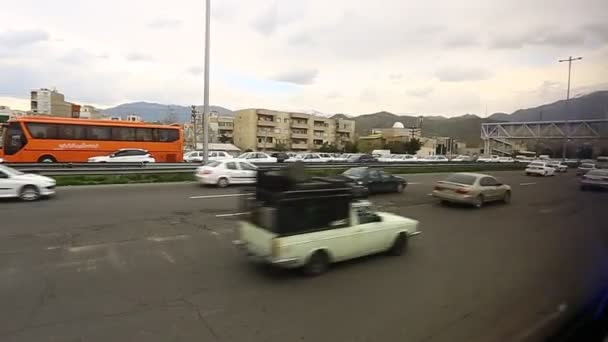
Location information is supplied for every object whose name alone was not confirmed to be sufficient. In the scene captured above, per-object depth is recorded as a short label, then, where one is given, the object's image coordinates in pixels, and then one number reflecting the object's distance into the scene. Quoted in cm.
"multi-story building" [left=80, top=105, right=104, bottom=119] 8274
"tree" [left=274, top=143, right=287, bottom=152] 7996
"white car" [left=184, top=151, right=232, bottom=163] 3045
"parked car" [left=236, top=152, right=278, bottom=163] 3017
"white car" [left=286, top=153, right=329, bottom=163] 3544
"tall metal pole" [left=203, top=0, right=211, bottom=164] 1772
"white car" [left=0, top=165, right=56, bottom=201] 1067
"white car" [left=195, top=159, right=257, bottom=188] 1566
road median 1491
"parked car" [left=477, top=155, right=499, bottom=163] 4712
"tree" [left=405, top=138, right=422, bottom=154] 7671
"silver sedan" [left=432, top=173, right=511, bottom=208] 1217
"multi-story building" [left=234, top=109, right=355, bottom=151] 8556
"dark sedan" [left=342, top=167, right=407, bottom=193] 1477
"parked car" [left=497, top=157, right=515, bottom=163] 3962
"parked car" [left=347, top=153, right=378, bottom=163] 3797
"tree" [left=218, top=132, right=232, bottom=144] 9325
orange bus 1997
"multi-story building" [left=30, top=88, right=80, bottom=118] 7550
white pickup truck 506
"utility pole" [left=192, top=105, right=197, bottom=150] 6676
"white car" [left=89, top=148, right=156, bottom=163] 2070
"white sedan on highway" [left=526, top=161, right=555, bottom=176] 2823
